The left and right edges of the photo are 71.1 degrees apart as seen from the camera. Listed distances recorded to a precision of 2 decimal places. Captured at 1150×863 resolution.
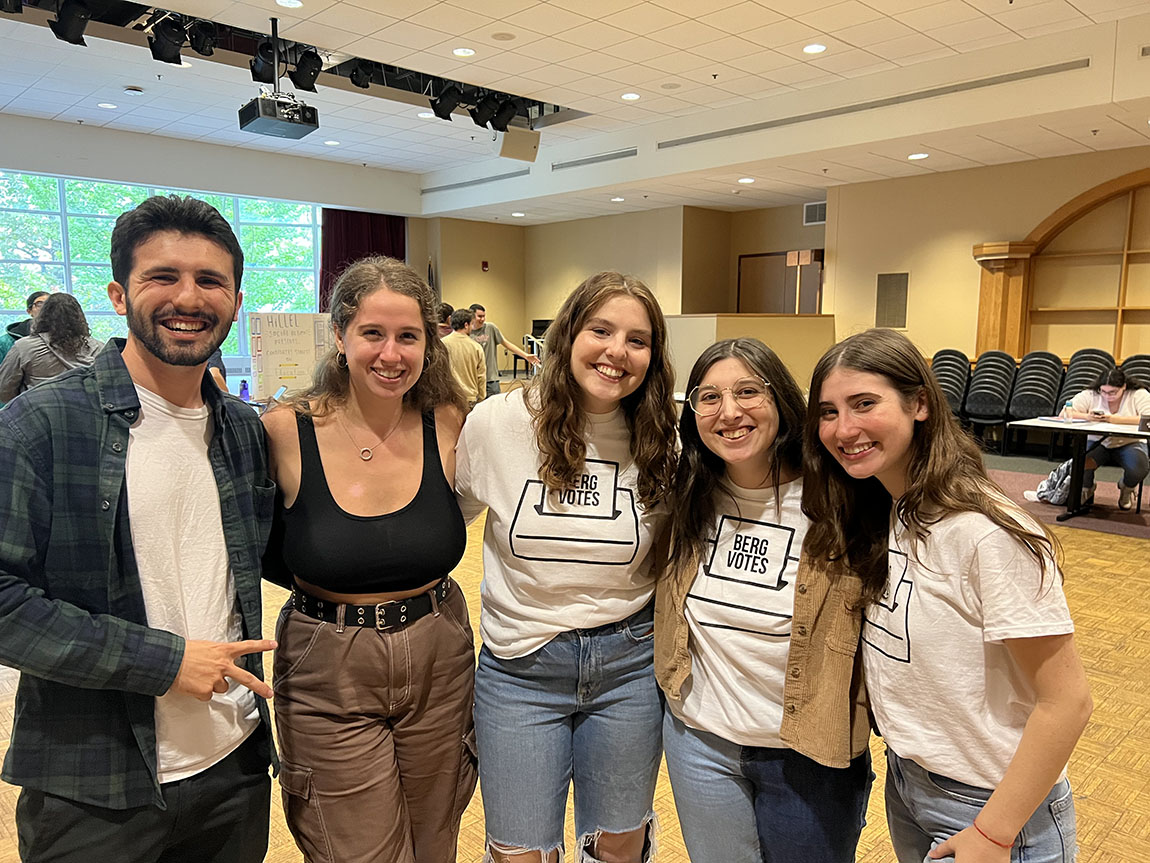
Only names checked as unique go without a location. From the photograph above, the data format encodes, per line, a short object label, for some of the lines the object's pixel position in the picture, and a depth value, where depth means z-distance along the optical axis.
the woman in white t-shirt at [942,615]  1.19
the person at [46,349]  4.95
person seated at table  6.53
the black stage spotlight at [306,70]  7.55
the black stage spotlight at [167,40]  6.85
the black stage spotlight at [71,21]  6.34
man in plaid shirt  1.21
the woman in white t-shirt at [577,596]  1.63
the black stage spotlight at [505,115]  9.16
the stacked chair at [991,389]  9.16
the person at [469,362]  6.93
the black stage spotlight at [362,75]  8.24
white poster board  6.61
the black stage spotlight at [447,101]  8.71
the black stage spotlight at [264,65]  7.36
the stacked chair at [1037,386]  8.76
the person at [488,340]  8.80
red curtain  14.48
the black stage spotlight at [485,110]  8.96
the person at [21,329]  6.02
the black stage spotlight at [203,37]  7.13
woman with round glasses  1.44
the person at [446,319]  6.41
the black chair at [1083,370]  8.54
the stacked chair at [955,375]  9.57
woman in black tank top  1.56
